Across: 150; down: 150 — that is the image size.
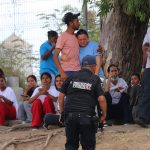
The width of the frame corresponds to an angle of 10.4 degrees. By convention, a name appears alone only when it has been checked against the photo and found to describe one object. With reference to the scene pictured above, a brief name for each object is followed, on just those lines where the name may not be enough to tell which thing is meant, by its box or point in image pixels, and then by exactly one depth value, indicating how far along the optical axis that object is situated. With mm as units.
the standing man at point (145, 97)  13171
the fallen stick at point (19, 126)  15209
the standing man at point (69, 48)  13532
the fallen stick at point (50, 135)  13000
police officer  10342
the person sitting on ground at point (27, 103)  15656
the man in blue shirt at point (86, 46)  13742
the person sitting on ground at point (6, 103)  15632
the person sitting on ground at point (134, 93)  14445
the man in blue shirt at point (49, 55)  15947
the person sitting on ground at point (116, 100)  14722
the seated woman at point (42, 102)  14652
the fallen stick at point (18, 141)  13416
